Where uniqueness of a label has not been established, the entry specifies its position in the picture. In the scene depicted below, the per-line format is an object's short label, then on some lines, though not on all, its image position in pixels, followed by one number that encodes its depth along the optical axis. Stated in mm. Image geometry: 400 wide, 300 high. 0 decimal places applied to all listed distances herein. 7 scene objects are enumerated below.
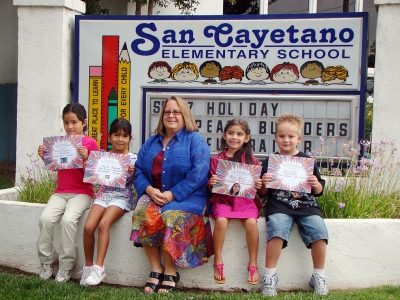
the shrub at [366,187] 4316
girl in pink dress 3941
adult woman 3850
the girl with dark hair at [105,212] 4066
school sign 5230
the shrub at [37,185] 4887
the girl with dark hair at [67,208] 4164
